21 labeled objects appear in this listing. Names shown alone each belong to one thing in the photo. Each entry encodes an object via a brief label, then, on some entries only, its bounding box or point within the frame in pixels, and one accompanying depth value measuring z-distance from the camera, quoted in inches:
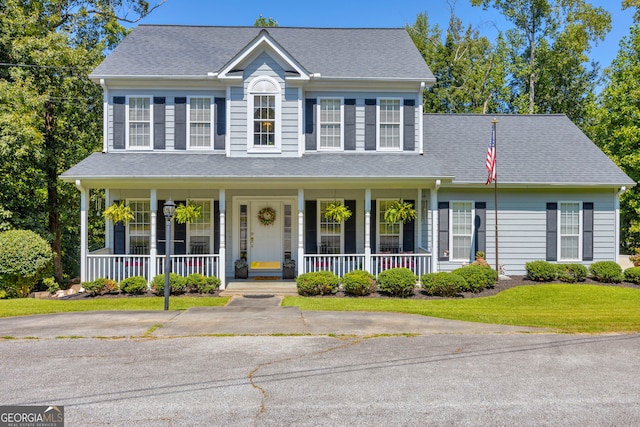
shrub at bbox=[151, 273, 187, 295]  490.9
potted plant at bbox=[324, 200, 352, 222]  553.9
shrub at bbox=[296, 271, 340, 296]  492.7
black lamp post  421.4
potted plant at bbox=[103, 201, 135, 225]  526.6
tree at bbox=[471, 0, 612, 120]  1048.8
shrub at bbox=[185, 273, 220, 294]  497.7
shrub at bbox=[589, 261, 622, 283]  555.8
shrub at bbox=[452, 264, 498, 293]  506.6
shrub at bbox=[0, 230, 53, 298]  489.4
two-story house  568.7
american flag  542.6
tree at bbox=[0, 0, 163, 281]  582.9
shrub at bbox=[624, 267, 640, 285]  552.4
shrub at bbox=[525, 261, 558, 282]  562.6
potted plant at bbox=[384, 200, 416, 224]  556.4
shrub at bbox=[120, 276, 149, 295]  494.3
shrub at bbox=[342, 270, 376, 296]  489.1
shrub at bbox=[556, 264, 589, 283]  562.3
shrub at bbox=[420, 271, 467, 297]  491.5
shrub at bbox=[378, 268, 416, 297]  488.7
